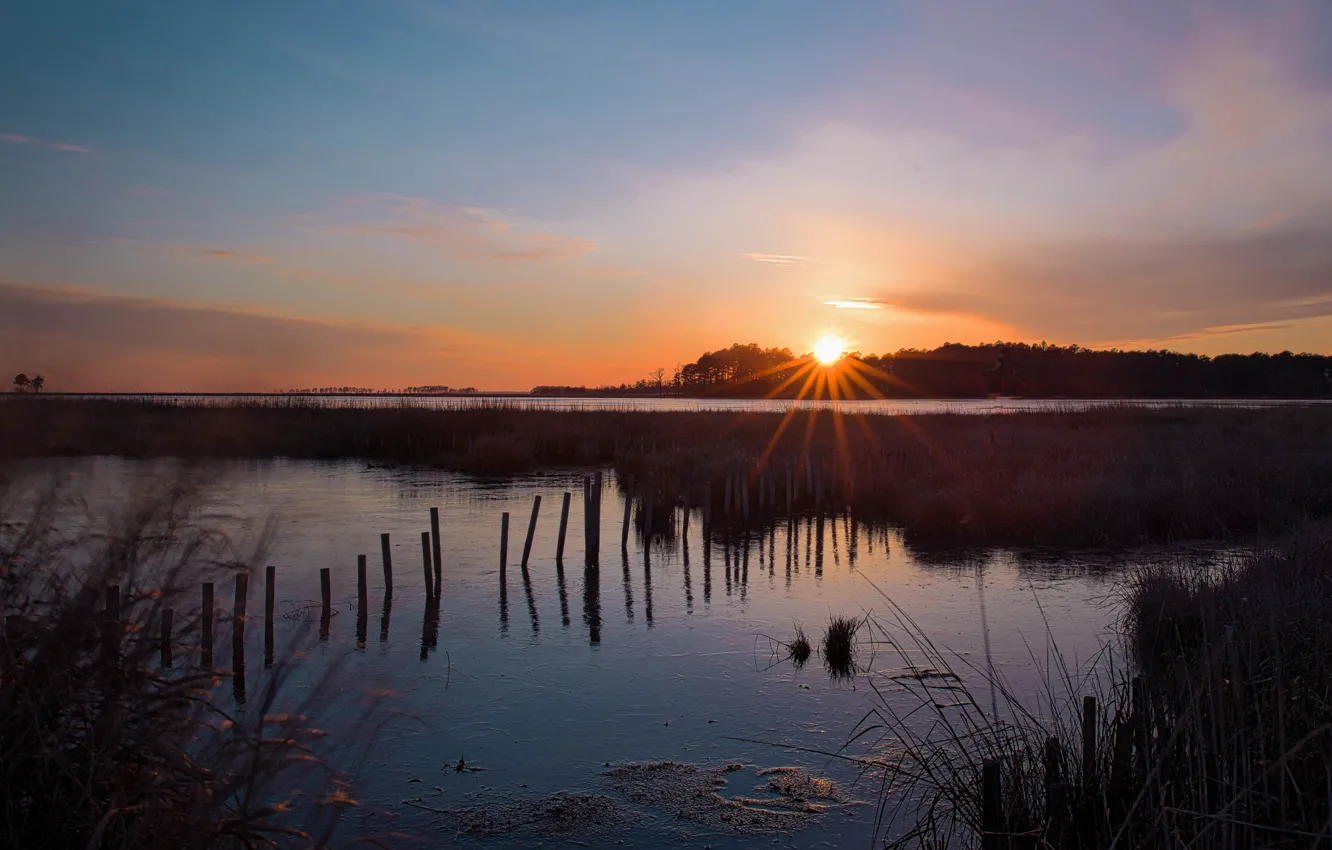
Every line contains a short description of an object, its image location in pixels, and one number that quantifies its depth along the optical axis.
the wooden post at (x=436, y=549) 12.91
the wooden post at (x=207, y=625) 5.59
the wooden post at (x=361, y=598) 11.02
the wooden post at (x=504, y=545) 14.31
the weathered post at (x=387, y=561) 12.20
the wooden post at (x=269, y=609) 9.63
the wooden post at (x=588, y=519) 15.52
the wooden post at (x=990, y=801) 4.50
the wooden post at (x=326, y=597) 10.77
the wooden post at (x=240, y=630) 8.48
